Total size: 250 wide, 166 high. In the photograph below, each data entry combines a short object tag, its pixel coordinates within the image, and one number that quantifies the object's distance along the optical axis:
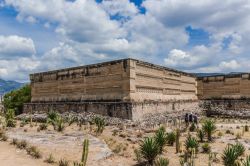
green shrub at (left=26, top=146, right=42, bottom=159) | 11.31
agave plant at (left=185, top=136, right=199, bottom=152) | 12.91
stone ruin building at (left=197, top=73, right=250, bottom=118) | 30.14
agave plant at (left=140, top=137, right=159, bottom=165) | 11.34
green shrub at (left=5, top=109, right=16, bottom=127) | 18.92
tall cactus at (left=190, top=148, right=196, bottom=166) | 12.02
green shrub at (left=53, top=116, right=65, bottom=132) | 17.22
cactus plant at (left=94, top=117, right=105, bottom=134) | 16.59
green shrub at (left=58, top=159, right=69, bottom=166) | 10.33
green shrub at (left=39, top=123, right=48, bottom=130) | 17.89
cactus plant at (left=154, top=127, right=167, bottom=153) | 12.83
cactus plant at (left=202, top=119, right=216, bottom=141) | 15.55
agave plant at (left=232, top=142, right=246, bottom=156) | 11.62
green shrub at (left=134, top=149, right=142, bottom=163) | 11.58
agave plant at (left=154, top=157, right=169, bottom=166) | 10.12
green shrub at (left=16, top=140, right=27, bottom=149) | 12.41
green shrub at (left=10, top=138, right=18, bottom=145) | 12.86
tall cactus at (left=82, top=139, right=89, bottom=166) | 9.92
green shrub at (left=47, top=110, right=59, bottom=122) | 20.44
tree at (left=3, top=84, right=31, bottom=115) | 30.56
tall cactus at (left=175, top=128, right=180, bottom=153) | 13.07
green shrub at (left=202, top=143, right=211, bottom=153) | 13.18
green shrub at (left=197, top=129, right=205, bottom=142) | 15.02
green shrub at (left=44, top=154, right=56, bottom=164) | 10.74
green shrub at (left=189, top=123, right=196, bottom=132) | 18.70
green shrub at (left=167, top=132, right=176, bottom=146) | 14.41
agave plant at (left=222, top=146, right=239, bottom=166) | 10.75
